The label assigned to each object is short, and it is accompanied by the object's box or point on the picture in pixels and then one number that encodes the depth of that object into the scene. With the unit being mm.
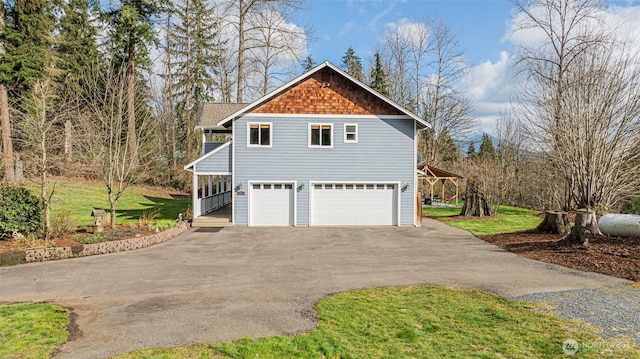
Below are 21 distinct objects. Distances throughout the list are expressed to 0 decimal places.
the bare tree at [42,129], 11625
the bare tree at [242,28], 28984
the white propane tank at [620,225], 10586
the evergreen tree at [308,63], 45556
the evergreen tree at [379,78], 39312
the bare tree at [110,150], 13539
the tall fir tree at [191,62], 32656
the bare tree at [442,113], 32188
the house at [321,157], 16922
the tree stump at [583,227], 10609
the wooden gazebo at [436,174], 26266
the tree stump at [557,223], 12977
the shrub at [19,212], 11242
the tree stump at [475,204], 20312
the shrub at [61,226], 11744
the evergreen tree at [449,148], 33644
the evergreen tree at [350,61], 48850
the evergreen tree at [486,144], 47809
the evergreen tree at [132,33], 25312
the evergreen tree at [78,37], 27667
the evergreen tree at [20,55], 20438
